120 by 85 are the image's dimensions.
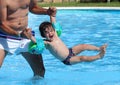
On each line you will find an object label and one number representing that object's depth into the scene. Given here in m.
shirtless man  6.88
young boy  7.38
